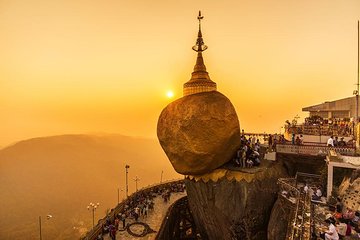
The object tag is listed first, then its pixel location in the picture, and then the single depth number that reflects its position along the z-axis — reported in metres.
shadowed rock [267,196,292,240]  12.75
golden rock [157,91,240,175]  14.77
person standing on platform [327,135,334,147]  17.20
